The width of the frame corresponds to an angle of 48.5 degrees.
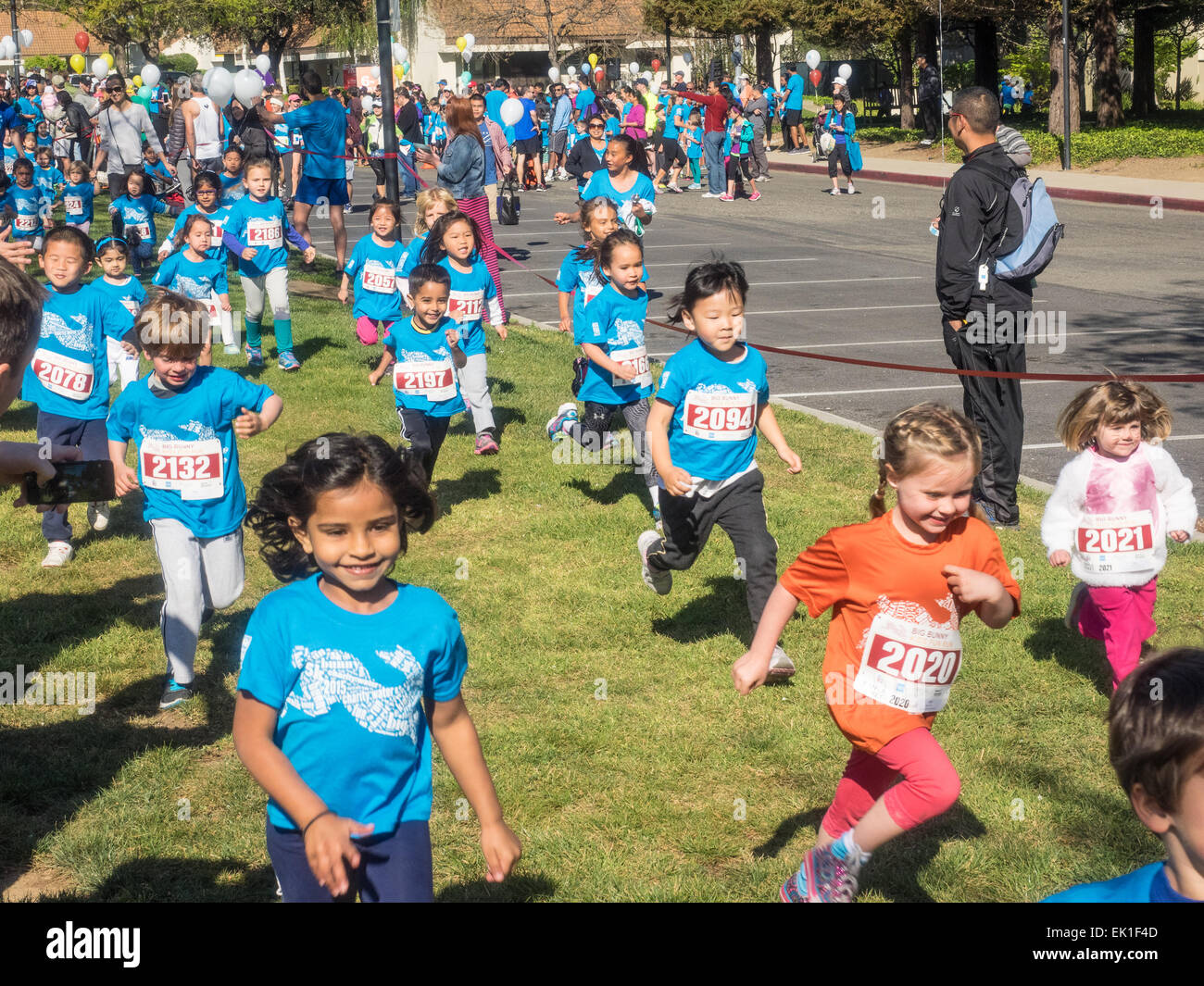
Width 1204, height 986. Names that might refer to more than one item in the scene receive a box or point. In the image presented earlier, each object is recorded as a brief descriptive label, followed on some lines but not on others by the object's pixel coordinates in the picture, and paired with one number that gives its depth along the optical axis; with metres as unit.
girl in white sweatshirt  5.43
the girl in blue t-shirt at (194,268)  11.05
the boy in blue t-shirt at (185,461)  5.68
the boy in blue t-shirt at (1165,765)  2.05
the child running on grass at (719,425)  5.83
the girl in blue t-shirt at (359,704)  3.06
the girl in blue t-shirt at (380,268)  11.30
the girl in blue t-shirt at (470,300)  9.38
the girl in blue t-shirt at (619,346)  7.96
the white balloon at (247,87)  20.14
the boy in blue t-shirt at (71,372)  7.63
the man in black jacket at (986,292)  7.64
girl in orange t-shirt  3.73
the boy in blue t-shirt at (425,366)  8.26
